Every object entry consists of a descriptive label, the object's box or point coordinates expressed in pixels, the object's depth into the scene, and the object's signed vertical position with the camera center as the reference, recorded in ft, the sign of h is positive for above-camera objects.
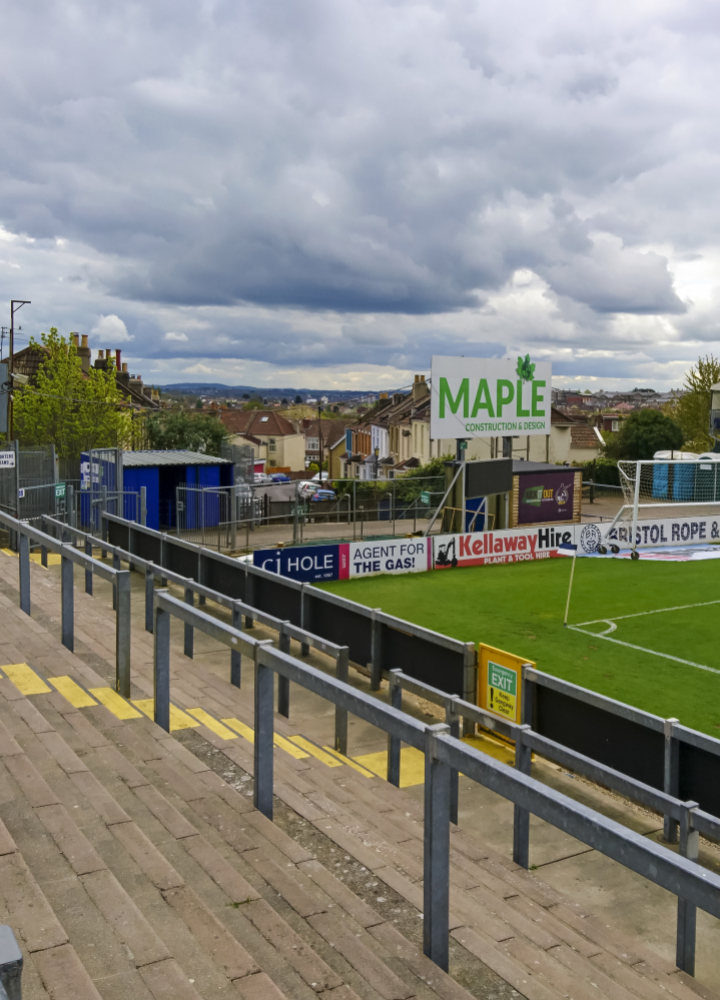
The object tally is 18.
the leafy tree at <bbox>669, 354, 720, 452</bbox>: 255.70 +11.78
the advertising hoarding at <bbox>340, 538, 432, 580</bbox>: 79.92 -11.33
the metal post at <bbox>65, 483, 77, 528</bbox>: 82.38 -6.82
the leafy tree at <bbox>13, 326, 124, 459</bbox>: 140.05 +4.22
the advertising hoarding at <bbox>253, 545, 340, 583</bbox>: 68.28 -10.53
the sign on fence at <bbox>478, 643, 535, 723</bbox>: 34.32 -9.98
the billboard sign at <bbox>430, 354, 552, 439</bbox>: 97.45 +5.14
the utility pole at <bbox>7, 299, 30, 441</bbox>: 165.78 +25.62
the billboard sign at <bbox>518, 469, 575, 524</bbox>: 130.00 -8.59
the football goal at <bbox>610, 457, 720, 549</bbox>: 157.48 -7.76
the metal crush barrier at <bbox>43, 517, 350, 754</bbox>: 33.98 -8.67
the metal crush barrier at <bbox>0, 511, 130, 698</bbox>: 22.65 -4.43
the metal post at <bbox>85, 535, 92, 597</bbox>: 49.67 -8.44
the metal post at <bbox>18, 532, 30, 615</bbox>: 29.68 -4.72
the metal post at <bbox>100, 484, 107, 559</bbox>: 79.26 -7.41
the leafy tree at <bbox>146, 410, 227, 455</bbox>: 207.62 +1.33
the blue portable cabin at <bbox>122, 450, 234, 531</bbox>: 107.45 -5.19
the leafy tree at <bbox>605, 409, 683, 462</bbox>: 245.24 +1.71
